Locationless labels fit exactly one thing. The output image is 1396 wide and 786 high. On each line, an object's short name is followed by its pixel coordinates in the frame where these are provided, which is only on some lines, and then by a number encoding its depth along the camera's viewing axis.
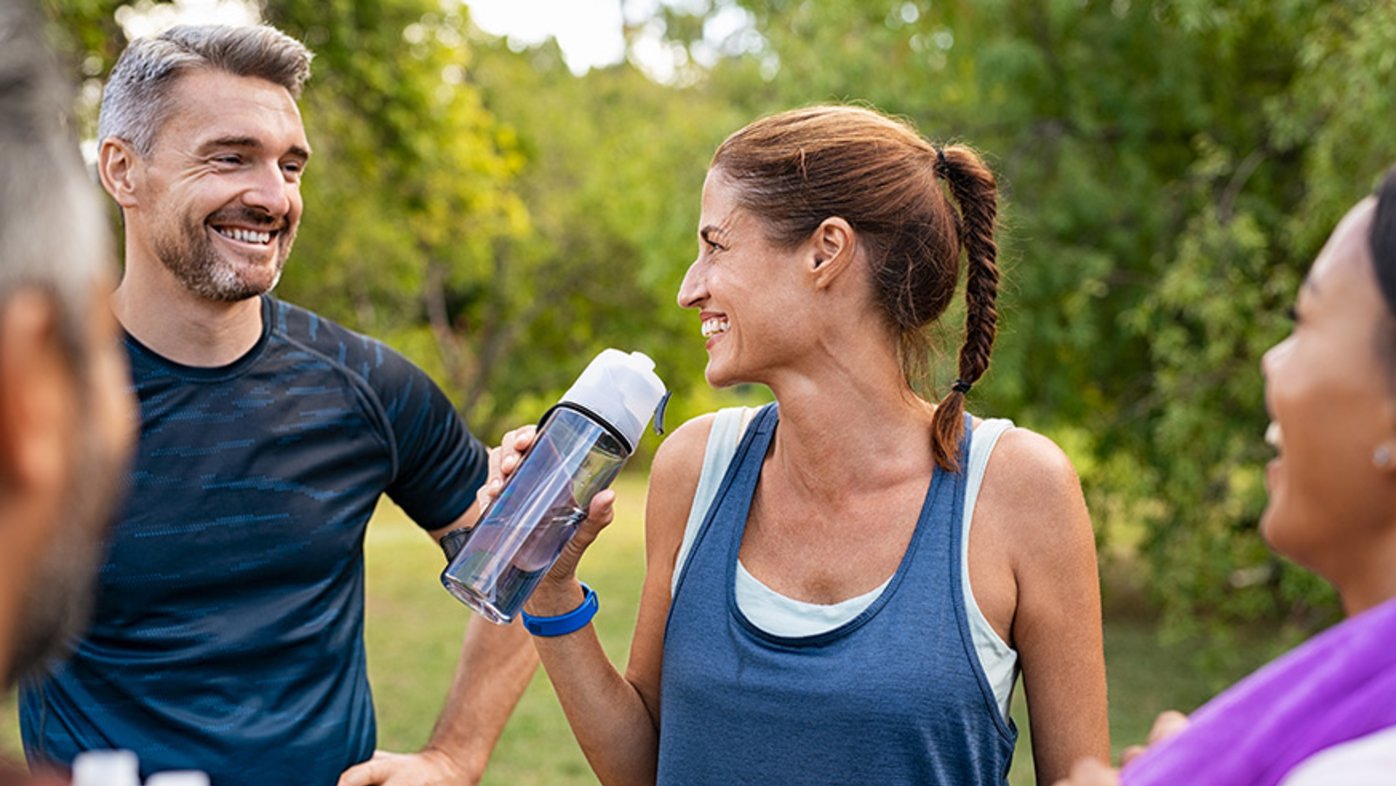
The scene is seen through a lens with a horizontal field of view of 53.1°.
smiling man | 2.54
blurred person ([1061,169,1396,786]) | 1.37
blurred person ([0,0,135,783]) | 0.91
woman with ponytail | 2.16
